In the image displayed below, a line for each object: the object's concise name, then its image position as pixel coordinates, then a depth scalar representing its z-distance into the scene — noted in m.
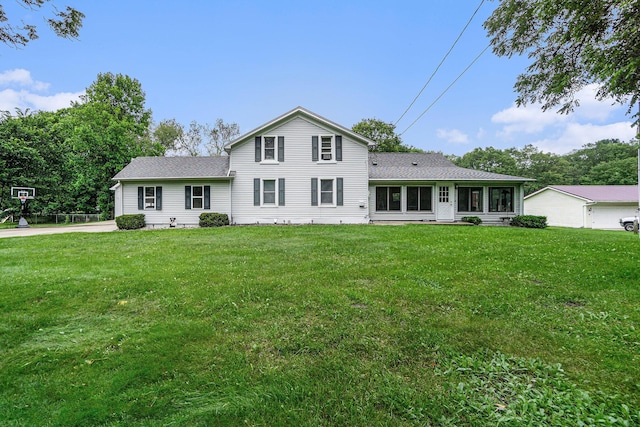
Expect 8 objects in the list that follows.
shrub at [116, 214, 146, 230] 15.61
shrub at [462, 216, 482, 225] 16.91
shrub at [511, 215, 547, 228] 16.55
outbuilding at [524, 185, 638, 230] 22.94
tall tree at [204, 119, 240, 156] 36.28
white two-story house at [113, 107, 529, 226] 16.48
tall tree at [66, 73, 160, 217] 26.80
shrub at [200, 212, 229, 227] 15.88
